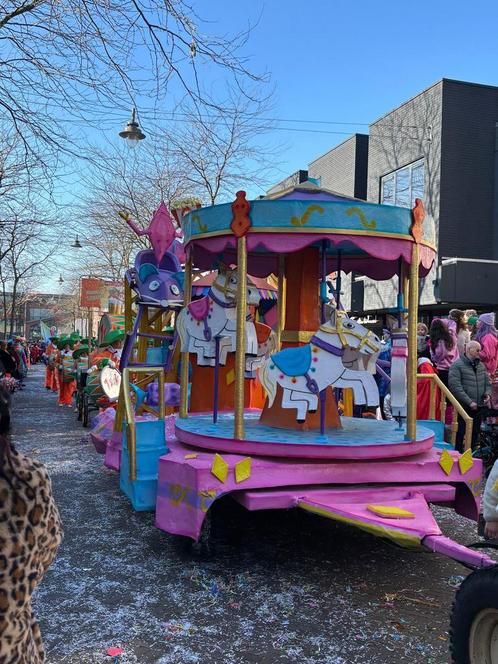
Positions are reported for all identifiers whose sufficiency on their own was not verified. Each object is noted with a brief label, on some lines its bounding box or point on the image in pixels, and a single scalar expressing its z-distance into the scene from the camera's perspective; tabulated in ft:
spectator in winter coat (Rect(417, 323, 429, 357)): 29.84
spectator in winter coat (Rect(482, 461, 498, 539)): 8.24
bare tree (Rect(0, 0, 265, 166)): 16.46
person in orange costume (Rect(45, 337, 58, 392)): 70.74
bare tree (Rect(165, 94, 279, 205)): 58.39
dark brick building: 56.39
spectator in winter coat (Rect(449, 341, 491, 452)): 24.93
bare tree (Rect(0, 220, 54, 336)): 60.71
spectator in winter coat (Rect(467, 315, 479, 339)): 31.94
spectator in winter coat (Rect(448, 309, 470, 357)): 29.50
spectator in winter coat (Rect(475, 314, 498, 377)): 26.58
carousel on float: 14.25
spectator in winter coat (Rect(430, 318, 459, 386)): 28.40
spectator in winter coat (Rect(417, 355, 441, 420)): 25.08
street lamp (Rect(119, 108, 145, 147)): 40.42
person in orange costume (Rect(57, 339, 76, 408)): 55.62
